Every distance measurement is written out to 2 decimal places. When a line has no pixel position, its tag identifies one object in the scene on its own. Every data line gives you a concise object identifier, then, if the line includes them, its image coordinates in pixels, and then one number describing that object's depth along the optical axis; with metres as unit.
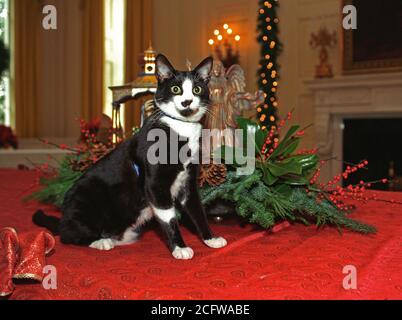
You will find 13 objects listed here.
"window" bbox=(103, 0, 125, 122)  6.31
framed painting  4.81
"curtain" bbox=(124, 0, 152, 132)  6.02
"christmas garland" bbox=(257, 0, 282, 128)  5.01
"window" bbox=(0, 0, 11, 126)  5.91
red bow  0.75
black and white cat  1.12
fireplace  4.87
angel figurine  1.39
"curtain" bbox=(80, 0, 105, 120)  6.14
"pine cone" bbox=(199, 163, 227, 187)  1.24
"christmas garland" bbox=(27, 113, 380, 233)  1.17
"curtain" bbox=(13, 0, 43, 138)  5.94
